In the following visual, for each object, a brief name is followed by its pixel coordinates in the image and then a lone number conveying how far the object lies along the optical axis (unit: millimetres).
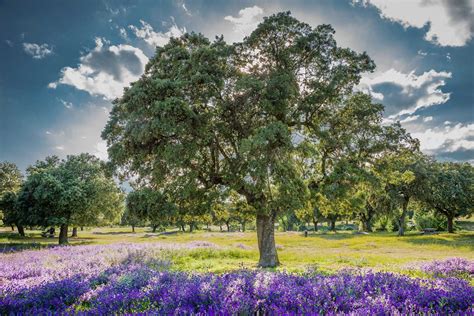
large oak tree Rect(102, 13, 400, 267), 14617
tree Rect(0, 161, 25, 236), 46663
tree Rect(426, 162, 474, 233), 53719
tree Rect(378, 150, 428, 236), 52016
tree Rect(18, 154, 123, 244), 38375
